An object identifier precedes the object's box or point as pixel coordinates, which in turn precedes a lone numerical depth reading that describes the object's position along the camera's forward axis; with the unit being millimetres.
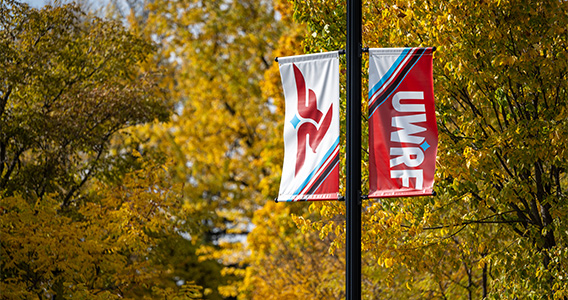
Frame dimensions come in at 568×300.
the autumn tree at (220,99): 53125
